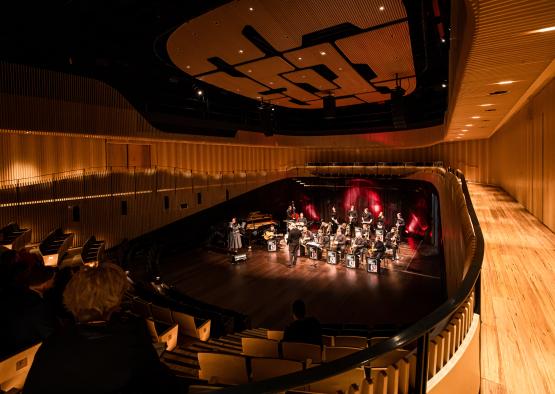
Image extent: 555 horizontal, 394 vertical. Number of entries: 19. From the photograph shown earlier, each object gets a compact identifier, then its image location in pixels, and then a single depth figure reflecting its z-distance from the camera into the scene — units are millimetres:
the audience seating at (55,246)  8812
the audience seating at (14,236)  8250
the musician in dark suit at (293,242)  12984
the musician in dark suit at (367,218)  16881
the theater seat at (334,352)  3379
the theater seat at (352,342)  4543
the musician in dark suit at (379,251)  12188
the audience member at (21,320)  2619
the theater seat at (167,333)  4578
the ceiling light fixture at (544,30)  3199
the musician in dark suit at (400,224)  16041
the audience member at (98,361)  1274
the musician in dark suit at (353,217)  18755
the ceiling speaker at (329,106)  14266
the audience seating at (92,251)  9798
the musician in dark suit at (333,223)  19355
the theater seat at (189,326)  5556
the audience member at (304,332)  3828
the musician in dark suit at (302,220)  15995
